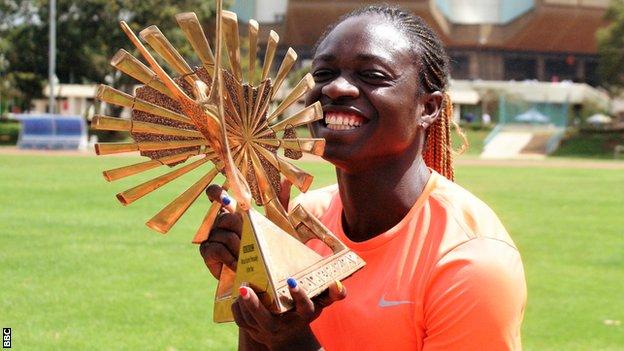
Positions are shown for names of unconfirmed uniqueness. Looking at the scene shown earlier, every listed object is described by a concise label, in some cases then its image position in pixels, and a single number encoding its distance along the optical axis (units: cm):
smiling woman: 252
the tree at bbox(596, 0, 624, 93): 4741
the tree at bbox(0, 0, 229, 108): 4447
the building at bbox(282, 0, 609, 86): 7206
